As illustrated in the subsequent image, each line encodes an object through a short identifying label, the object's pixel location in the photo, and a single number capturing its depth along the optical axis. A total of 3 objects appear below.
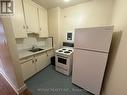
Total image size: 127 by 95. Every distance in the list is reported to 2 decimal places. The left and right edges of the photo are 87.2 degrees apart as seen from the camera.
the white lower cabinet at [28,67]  1.81
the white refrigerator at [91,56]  1.24
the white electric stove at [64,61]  2.11
